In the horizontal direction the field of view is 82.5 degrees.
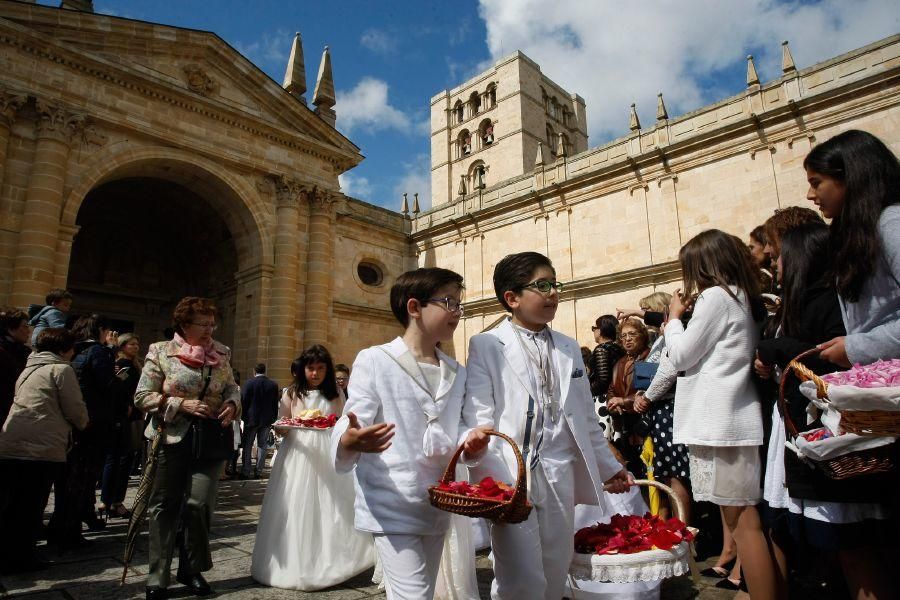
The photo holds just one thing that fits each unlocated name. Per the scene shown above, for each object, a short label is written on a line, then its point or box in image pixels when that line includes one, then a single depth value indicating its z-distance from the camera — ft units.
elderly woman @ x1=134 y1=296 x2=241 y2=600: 10.95
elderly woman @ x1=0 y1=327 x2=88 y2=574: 13.16
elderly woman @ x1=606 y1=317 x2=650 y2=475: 15.85
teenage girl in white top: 8.49
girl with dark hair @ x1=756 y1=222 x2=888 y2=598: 6.51
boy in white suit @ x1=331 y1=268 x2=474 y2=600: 6.85
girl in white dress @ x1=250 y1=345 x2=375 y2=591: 12.34
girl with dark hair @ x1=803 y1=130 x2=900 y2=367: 6.31
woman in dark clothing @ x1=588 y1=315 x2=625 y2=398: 17.56
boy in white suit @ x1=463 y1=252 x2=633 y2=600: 6.72
